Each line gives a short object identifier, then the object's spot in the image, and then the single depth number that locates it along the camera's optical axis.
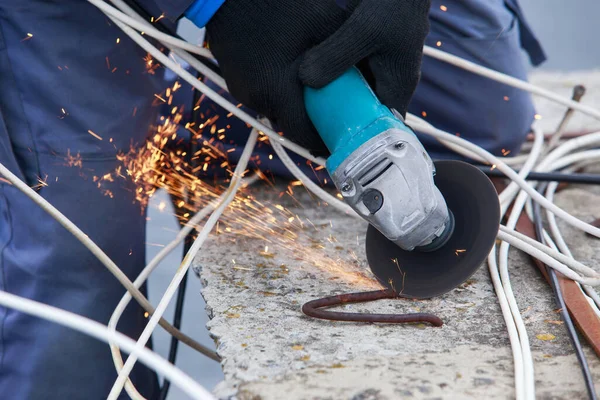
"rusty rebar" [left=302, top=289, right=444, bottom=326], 2.86
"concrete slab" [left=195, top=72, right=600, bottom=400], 2.78
